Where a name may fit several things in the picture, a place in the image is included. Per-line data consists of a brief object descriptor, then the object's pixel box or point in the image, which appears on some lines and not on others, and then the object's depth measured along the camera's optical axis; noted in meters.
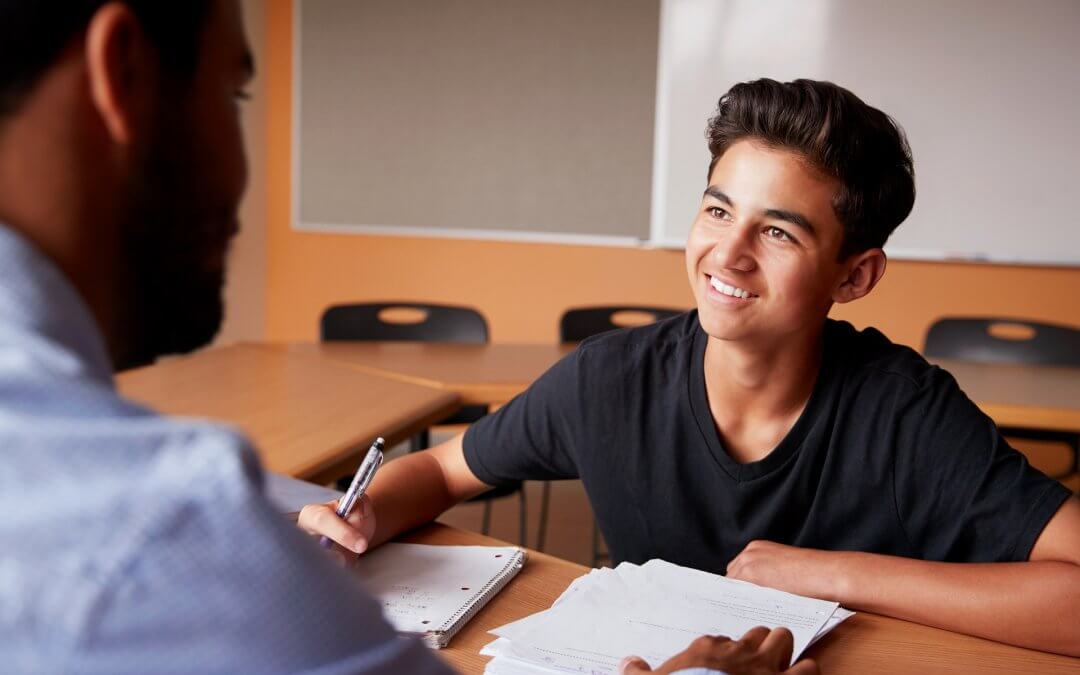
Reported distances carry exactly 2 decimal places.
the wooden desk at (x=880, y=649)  1.03
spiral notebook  1.06
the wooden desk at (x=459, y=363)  2.29
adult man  0.41
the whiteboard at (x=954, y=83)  3.69
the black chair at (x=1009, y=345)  2.91
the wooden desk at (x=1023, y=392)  2.24
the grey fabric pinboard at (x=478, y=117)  4.16
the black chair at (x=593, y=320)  3.04
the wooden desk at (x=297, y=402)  1.75
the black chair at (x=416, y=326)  3.01
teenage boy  1.25
